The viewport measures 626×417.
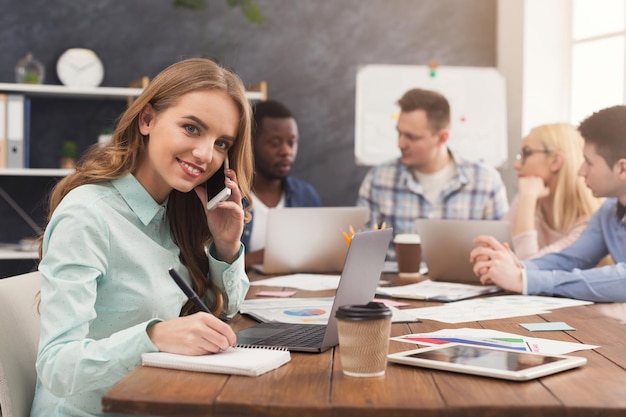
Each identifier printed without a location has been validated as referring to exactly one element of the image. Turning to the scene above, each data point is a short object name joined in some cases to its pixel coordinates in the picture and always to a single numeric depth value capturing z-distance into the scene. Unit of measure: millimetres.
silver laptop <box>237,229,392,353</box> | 1155
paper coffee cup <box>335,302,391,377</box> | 1018
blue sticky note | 1484
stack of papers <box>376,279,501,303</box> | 1944
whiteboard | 4117
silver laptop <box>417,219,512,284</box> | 2307
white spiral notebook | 1058
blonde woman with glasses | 2930
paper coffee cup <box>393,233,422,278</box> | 2469
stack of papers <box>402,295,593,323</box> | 1636
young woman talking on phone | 1142
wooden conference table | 915
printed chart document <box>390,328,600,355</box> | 1267
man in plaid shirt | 3600
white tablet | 1040
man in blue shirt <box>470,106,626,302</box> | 2037
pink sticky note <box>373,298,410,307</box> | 1827
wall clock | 4012
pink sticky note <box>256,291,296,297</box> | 1997
